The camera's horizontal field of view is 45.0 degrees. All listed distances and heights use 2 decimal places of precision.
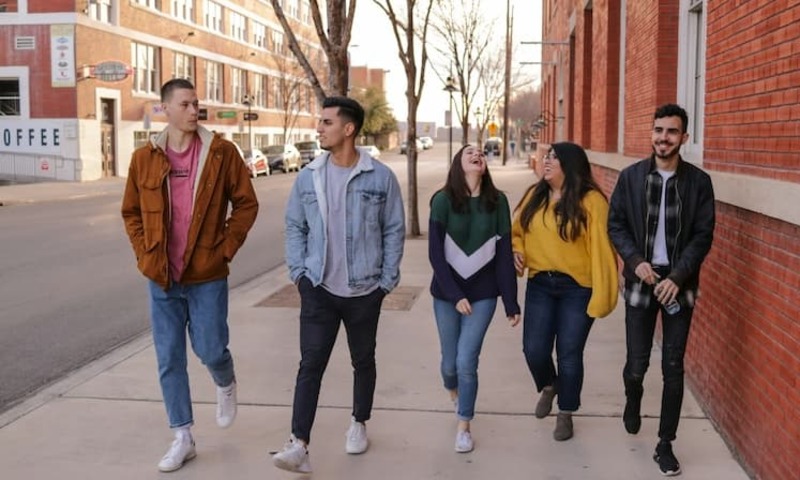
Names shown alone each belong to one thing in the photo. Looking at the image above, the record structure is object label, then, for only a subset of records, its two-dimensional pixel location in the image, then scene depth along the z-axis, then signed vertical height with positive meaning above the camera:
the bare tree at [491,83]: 58.33 +3.70
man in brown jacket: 4.94 -0.48
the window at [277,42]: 68.76 +6.97
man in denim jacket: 4.95 -0.55
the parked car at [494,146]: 74.23 -0.41
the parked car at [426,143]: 108.97 -0.29
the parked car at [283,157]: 51.44 -0.96
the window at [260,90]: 64.47 +3.28
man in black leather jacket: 4.87 -0.49
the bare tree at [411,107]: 16.69 +0.58
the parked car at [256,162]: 45.34 -1.08
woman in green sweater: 5.28 -0.62
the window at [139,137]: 43.25 +0.04
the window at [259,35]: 64.72 +7.05
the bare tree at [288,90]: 66.94 +3.53
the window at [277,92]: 68.19 +3.32
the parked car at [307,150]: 58.25 -0.64
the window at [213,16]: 54.50 +7.03
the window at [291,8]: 70.62 +9.61
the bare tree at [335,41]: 10.68 +1.10
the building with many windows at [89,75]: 37.34 +2.56
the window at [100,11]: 38.94 +5.19
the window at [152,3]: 44.18 +6.24
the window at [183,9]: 48.84 +6.62
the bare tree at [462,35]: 39.62 +4.43
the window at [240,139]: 59.05 -0.01
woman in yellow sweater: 5.28 -0.67
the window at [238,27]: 59.78 +7.03
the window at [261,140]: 63.38 -0.07
